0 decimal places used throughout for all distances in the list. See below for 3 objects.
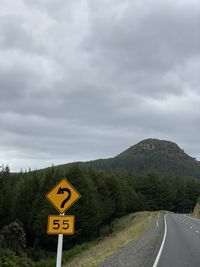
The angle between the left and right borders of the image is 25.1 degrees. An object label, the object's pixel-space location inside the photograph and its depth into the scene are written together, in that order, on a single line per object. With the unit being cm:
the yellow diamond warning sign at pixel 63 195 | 1180
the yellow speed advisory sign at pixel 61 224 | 1149
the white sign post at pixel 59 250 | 1162
